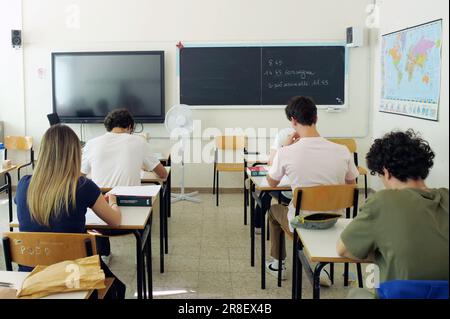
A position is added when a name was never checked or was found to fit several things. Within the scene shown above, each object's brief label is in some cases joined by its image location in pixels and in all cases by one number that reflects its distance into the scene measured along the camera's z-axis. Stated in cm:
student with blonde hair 209
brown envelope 162
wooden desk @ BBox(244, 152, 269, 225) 466
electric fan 566
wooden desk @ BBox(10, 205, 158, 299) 238
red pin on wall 595
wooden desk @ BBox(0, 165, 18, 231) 419
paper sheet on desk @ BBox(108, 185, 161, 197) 277
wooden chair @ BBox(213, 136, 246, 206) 601
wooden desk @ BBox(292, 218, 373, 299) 193
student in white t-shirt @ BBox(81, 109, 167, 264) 336
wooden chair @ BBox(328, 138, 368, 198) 574
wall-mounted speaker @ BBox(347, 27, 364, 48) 577
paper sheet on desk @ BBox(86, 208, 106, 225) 240
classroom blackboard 598
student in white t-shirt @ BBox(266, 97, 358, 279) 289
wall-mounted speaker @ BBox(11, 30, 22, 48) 588
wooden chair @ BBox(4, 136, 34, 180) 582
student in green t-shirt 131
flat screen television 594
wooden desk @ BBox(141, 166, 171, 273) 352
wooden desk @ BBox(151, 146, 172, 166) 476
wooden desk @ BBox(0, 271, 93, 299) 161
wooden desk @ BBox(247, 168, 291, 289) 324
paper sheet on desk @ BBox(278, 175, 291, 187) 332
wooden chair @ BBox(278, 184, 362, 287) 264
